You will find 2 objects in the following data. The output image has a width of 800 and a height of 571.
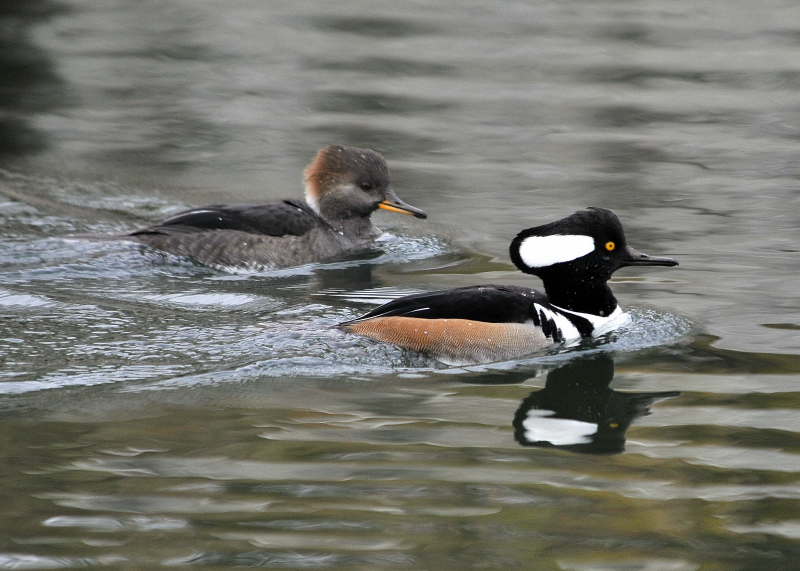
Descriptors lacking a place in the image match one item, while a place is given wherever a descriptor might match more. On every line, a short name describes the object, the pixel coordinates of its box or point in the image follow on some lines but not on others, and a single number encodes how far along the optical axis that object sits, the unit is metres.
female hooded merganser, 19.11
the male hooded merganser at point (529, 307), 13.92
